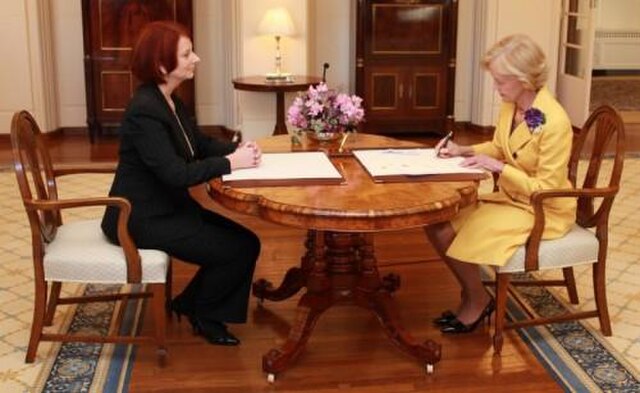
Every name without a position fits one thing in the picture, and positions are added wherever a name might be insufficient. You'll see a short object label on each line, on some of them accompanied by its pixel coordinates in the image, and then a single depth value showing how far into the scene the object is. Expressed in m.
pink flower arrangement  3.48
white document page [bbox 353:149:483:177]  3.04
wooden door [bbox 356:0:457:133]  7.46
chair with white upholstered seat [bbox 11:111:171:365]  2.92
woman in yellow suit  3.04
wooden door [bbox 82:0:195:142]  7.27
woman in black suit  2.94
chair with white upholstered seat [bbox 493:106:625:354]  3.08
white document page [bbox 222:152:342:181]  2.94
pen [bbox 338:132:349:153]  3.62
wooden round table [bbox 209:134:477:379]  2.61
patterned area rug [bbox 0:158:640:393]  2.98
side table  6.36
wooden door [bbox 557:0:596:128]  7.85
